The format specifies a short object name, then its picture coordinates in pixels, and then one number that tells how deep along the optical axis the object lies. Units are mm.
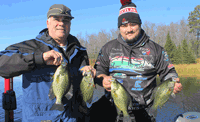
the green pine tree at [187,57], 38375
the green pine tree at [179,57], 38656
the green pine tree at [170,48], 39812
